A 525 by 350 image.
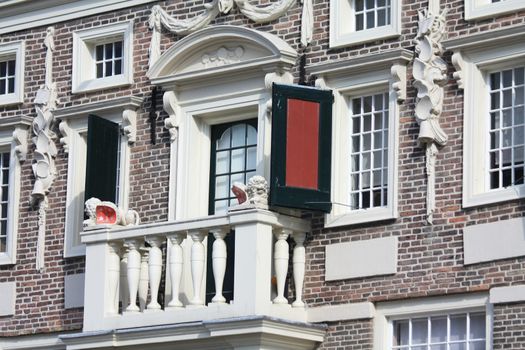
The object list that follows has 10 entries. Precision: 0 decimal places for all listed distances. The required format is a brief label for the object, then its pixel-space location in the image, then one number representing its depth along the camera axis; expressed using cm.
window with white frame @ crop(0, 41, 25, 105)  3222
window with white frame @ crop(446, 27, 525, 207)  2645
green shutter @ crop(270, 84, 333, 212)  2752
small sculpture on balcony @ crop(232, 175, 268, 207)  2742
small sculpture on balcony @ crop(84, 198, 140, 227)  2927
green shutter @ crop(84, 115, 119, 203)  3027
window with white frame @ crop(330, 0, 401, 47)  2795
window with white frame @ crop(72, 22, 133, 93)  3100
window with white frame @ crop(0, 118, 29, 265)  3167
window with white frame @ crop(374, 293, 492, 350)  2630
